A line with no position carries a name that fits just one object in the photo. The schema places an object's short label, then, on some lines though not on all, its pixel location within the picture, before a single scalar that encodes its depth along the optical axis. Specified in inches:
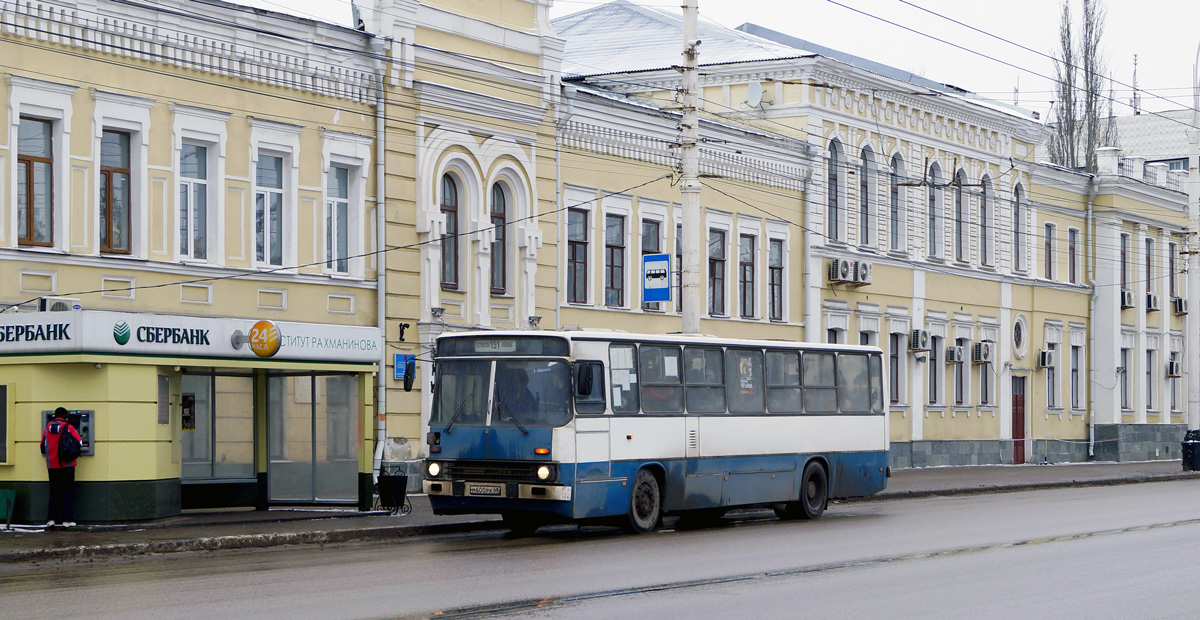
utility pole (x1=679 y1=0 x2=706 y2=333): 968.3
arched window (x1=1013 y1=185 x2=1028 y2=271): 1894.7
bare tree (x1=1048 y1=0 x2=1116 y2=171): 2504.9
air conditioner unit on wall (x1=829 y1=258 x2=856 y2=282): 1555.1
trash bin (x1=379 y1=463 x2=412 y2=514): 884.0
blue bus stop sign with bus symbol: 1004.6
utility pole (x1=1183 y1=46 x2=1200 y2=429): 1681.8
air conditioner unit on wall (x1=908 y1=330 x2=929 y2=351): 1692.9
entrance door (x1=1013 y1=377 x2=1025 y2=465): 1897.1
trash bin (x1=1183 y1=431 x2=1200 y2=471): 1686.8
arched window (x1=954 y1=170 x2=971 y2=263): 1780.3
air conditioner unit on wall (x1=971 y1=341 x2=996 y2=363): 1814.7
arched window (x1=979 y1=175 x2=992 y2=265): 1827.0
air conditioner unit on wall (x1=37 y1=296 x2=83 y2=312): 831.1
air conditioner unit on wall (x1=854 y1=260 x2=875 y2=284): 1573.6
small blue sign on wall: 1073.5
